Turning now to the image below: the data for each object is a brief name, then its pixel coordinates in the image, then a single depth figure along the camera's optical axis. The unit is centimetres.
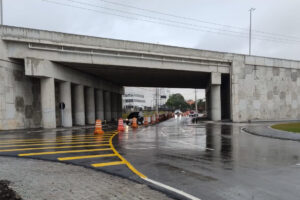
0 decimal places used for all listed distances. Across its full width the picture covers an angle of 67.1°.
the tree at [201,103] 15069
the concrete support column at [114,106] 4576
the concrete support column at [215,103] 3334
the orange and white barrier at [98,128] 1772
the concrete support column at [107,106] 4181
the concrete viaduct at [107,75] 2195
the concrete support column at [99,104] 3747
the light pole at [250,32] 4164
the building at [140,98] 13662
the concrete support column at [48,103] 2317
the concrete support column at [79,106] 3008
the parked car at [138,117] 2985
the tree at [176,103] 14973
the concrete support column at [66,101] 2627
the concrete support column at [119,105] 4916
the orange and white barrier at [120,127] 2078
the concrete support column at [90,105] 3353
